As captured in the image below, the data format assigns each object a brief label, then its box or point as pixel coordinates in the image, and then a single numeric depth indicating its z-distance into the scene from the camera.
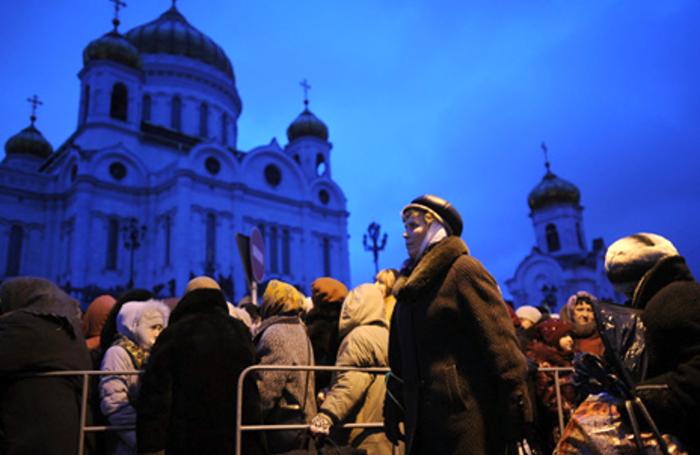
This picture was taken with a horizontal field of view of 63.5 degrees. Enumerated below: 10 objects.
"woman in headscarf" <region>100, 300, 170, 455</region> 3.60
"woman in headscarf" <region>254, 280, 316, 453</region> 3.56
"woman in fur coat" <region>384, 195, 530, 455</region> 2.38
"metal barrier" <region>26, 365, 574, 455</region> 3.31
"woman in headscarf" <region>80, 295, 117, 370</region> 4.82
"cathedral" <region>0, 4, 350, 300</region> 25.77
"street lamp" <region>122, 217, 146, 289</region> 25.28
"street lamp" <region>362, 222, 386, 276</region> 17.77
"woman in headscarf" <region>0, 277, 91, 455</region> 3.13
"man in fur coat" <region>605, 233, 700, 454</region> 2.12
